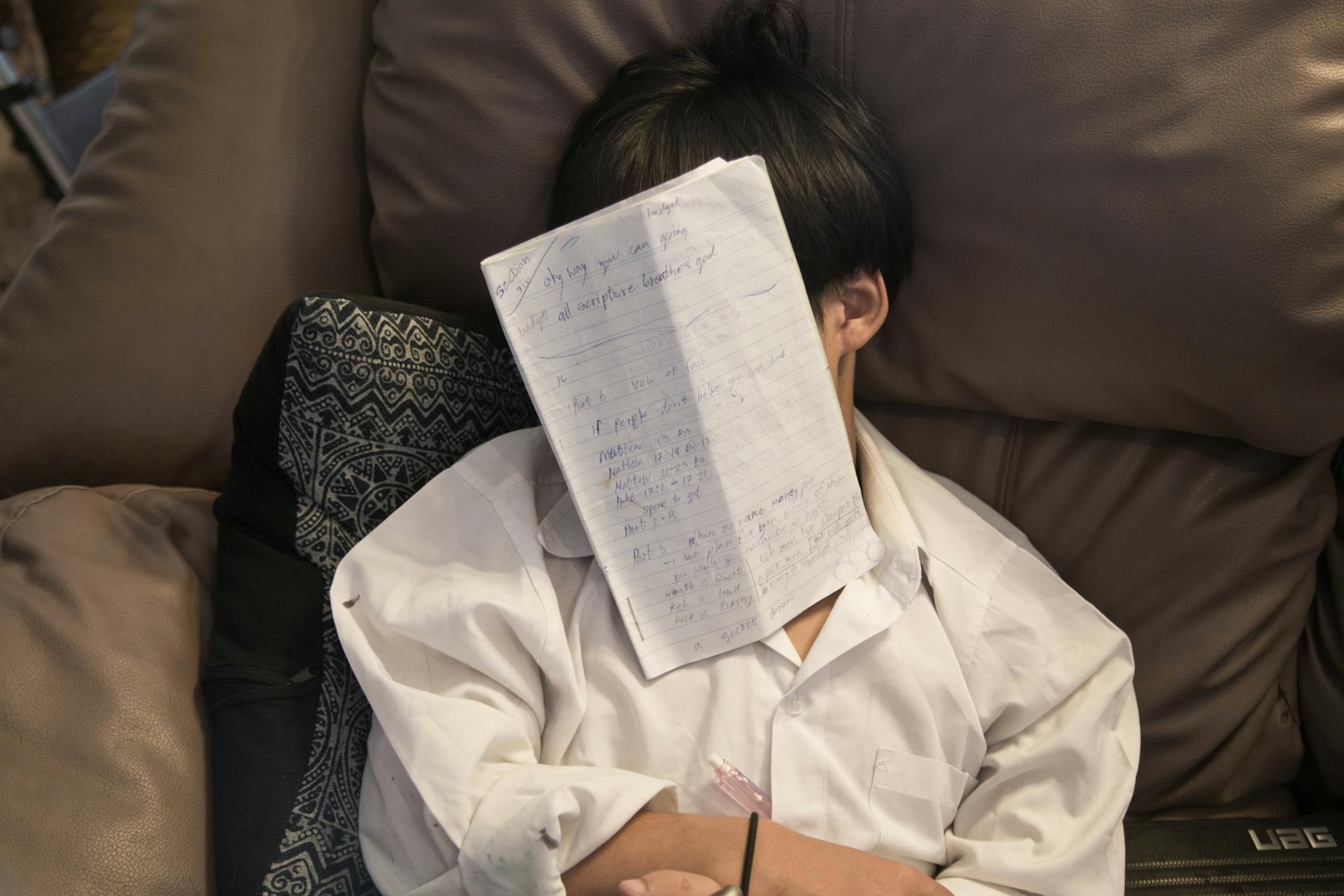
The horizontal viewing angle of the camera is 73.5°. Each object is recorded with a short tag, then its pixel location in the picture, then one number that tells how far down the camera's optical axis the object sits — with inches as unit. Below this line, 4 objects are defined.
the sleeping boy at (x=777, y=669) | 25.2
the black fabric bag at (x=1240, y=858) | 28.5
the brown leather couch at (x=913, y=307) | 25.5
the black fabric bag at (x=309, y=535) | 25.9
